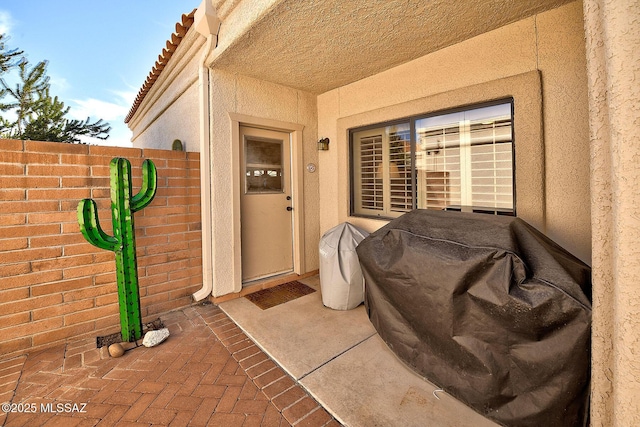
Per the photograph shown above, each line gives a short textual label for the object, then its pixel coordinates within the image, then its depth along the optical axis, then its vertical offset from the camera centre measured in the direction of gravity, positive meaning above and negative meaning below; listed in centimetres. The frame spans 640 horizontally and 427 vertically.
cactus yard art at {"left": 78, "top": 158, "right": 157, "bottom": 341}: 285 -30
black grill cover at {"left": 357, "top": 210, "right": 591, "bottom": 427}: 167 -83
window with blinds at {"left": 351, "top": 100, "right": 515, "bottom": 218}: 328 +60
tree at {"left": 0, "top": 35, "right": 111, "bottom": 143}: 1053 +451
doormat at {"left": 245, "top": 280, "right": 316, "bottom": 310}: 405 -139
